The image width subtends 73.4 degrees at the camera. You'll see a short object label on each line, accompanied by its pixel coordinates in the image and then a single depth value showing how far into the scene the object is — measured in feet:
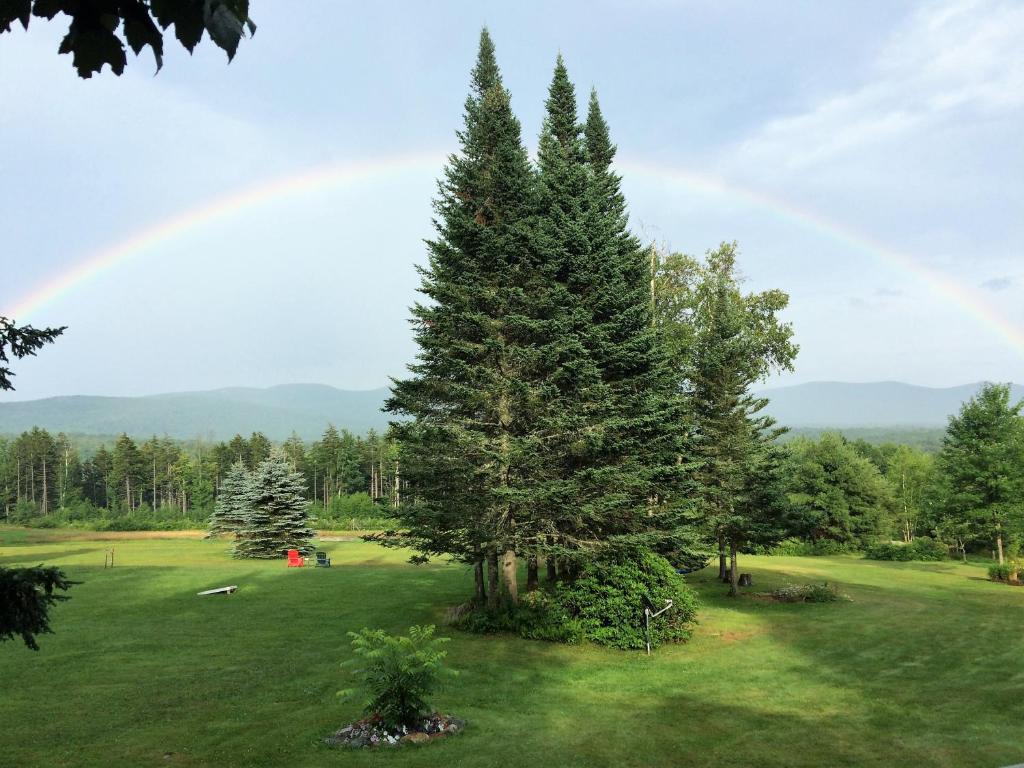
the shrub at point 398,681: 40.45
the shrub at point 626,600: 70.69
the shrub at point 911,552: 178.40
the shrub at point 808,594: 97.55
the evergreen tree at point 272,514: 157.28
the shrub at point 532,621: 71.82
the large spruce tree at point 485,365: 74.28
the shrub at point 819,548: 189.06
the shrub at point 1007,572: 122.72
